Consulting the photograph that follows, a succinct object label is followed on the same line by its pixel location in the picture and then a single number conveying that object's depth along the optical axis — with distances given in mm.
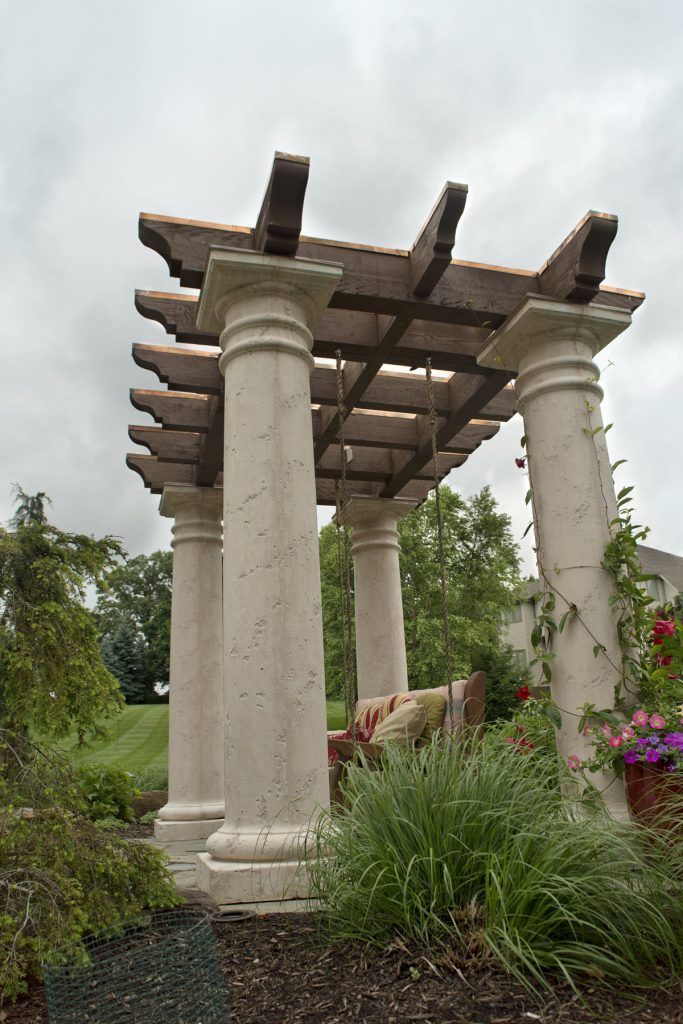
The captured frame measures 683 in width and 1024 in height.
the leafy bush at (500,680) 16984
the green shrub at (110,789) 8750
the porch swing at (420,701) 4211
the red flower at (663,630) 4754
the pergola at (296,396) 4039
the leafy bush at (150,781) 12423
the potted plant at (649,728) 4027
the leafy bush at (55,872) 2543
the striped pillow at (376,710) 7027
